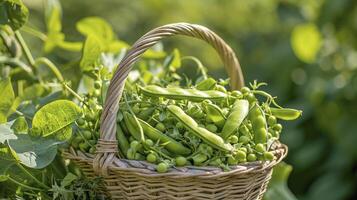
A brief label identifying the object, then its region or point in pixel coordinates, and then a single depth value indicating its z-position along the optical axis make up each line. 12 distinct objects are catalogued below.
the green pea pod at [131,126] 1.22
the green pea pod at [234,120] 1.21
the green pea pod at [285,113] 1.27
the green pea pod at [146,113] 1.24
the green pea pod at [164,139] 1.21
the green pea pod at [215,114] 1.23
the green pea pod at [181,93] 1.23
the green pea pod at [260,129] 1.23
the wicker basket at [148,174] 1.19
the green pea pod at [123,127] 1.23
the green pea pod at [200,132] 1.19
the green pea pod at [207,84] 1.29
